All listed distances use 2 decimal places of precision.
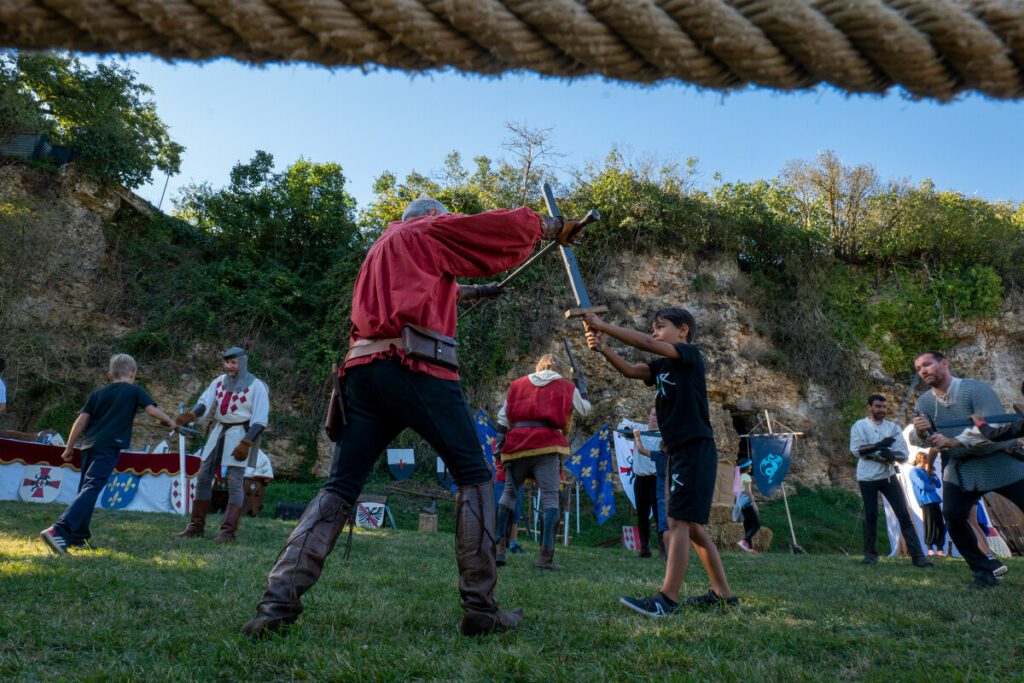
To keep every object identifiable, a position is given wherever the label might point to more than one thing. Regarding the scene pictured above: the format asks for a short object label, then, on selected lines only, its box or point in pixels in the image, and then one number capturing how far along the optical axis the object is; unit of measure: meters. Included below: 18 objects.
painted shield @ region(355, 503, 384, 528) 11.70
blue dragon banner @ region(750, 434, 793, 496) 11.31
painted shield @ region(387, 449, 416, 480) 12.87
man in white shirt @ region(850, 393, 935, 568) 7.92
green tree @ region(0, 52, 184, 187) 18.34
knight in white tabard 6.74
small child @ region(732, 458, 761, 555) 11.30
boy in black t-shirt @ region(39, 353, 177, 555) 5.46
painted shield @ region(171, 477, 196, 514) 11.66
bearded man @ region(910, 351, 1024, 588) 5.24
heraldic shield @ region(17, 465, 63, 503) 11.38
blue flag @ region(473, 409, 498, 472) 11.18
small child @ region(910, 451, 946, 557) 9.02
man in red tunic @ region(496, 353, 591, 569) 6.56
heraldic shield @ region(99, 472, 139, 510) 11.51
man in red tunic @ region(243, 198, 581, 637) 3.00
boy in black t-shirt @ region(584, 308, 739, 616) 3.86
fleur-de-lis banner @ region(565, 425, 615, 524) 11.25
